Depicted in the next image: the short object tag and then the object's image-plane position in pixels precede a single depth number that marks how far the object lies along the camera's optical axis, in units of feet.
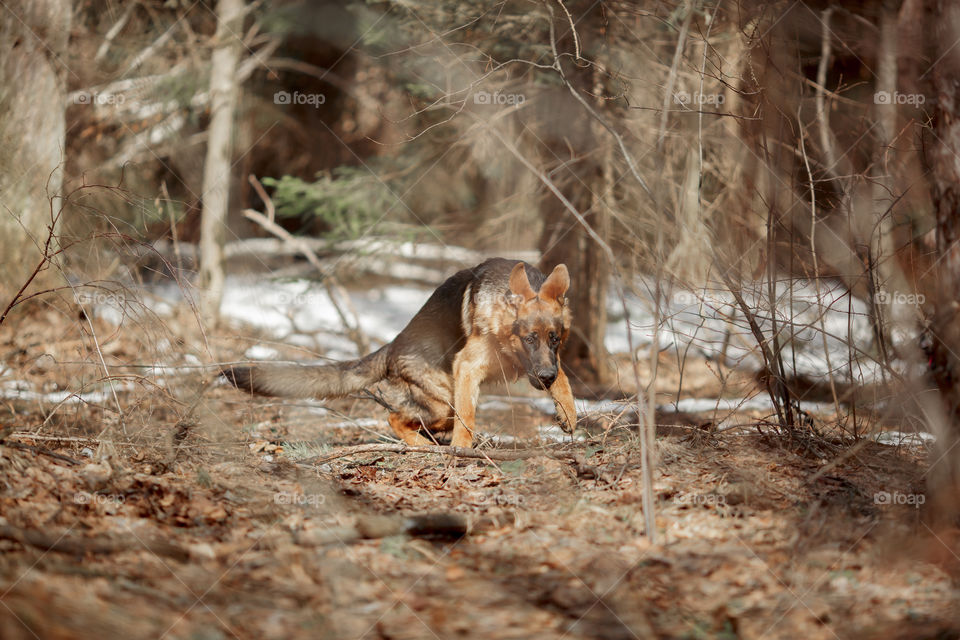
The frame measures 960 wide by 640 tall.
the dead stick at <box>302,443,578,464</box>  38.73
